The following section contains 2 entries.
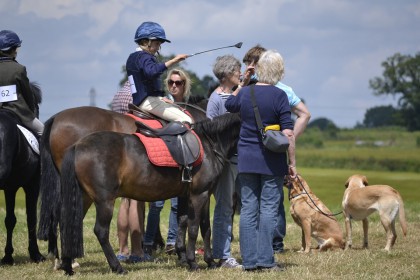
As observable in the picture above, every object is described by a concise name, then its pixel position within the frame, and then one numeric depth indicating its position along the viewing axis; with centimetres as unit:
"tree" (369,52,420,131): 12029
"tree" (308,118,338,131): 15412
